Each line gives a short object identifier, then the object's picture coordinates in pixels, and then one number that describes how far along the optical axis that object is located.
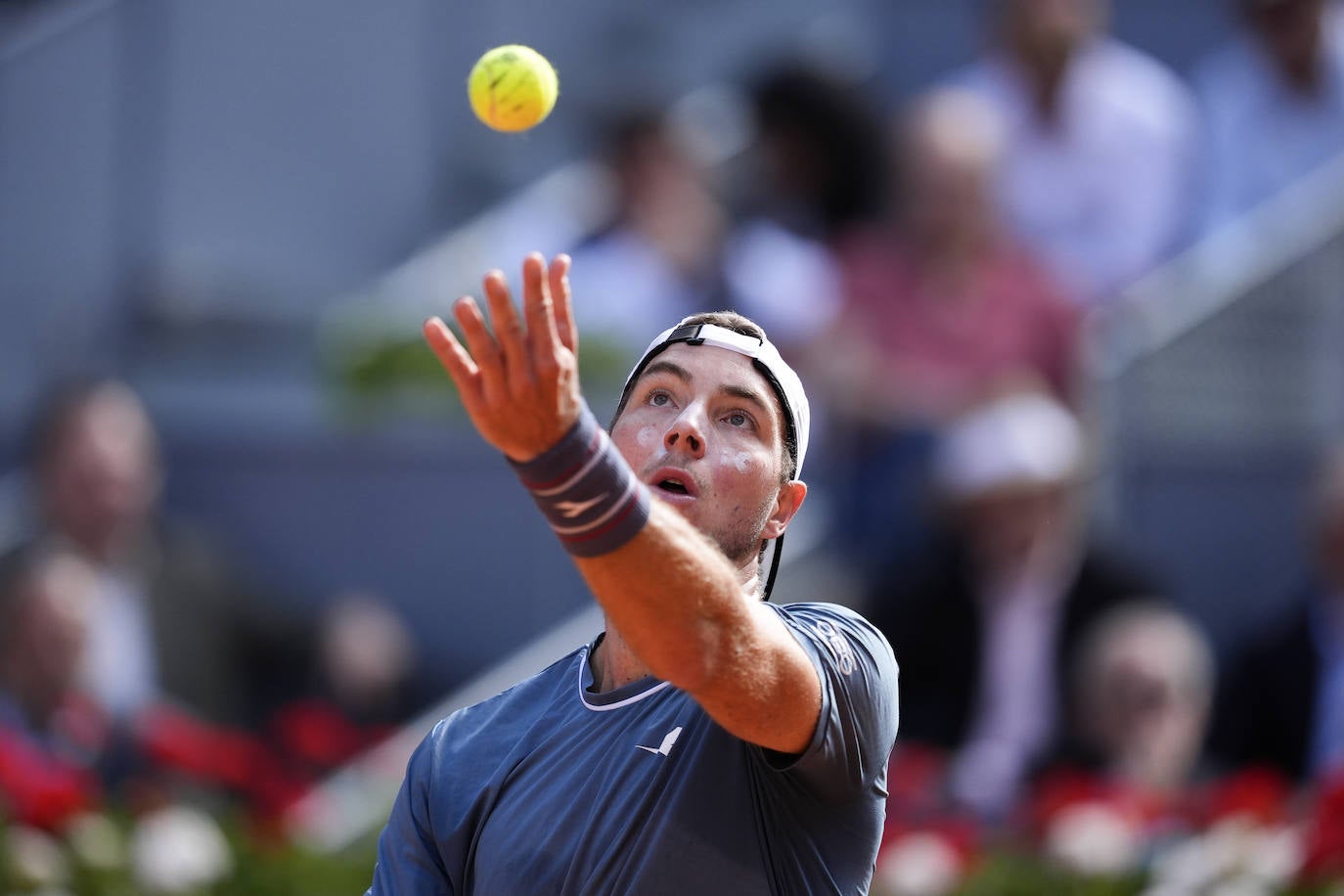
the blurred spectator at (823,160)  18.28
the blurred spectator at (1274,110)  17.34
